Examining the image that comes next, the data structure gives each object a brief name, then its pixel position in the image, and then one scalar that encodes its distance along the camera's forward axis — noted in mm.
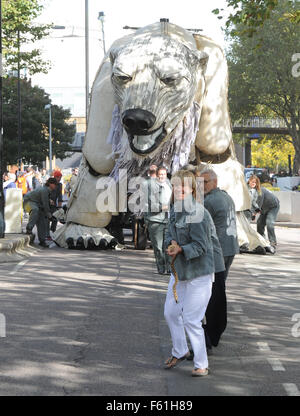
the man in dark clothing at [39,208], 17734
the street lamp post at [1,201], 16328
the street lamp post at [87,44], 34875
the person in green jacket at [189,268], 6453
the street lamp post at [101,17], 37375
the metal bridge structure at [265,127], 58125
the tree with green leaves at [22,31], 30750
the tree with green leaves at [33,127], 57281
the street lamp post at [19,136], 42050
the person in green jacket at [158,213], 12383
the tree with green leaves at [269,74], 39469
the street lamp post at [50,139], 55978
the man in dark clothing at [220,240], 7379
